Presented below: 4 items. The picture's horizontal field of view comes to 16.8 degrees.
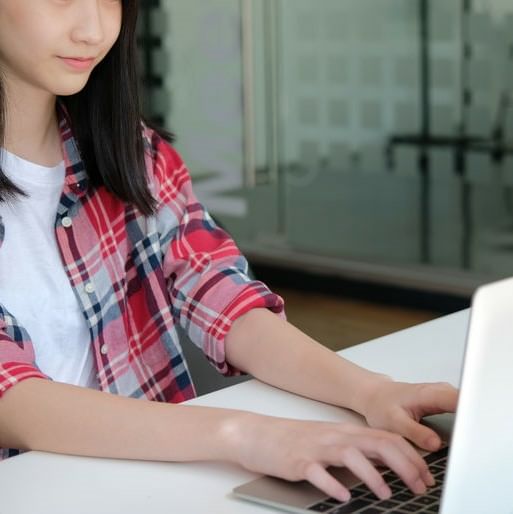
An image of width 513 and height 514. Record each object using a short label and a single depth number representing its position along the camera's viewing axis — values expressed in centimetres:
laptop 134
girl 171
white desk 153
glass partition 396
